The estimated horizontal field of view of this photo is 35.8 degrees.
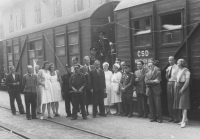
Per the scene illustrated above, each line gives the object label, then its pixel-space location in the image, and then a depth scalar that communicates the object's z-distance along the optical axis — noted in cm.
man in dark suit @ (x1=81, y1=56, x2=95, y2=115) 983
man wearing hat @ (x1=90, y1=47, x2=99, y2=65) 1216
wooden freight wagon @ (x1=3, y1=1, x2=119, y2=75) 1246
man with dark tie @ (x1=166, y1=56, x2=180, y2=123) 825
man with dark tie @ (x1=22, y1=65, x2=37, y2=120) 987
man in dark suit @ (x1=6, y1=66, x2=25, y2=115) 1095
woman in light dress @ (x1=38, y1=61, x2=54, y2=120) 977
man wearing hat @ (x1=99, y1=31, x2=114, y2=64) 1234
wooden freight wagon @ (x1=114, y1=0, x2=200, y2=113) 832
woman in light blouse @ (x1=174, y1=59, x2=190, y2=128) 784
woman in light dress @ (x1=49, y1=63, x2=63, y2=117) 995
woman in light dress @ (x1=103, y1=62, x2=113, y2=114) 1013
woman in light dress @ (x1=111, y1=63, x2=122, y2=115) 989
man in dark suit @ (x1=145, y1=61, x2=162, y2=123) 851
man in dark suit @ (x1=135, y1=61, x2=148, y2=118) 920
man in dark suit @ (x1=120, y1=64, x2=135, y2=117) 941
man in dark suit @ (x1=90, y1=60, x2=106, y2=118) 973
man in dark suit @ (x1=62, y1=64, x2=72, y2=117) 997
